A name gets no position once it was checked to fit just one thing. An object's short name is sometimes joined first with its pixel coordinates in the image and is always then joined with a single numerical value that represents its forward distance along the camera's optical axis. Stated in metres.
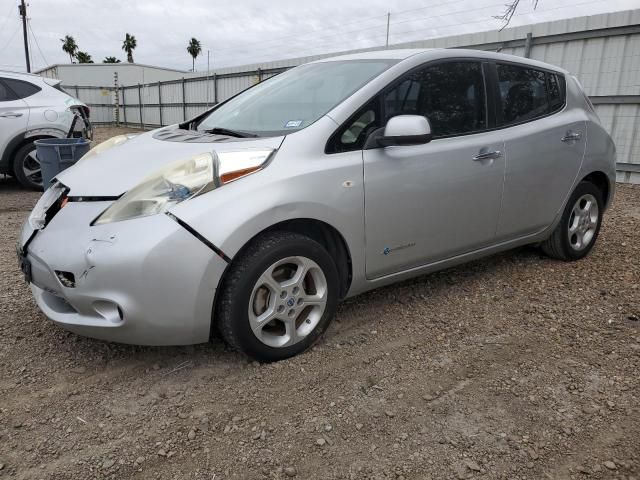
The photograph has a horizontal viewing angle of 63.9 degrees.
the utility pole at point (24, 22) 33.66
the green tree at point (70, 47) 65.94
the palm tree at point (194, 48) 71.62
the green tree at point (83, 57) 59.78
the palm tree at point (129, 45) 63.44
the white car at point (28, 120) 6.99
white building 30.50
